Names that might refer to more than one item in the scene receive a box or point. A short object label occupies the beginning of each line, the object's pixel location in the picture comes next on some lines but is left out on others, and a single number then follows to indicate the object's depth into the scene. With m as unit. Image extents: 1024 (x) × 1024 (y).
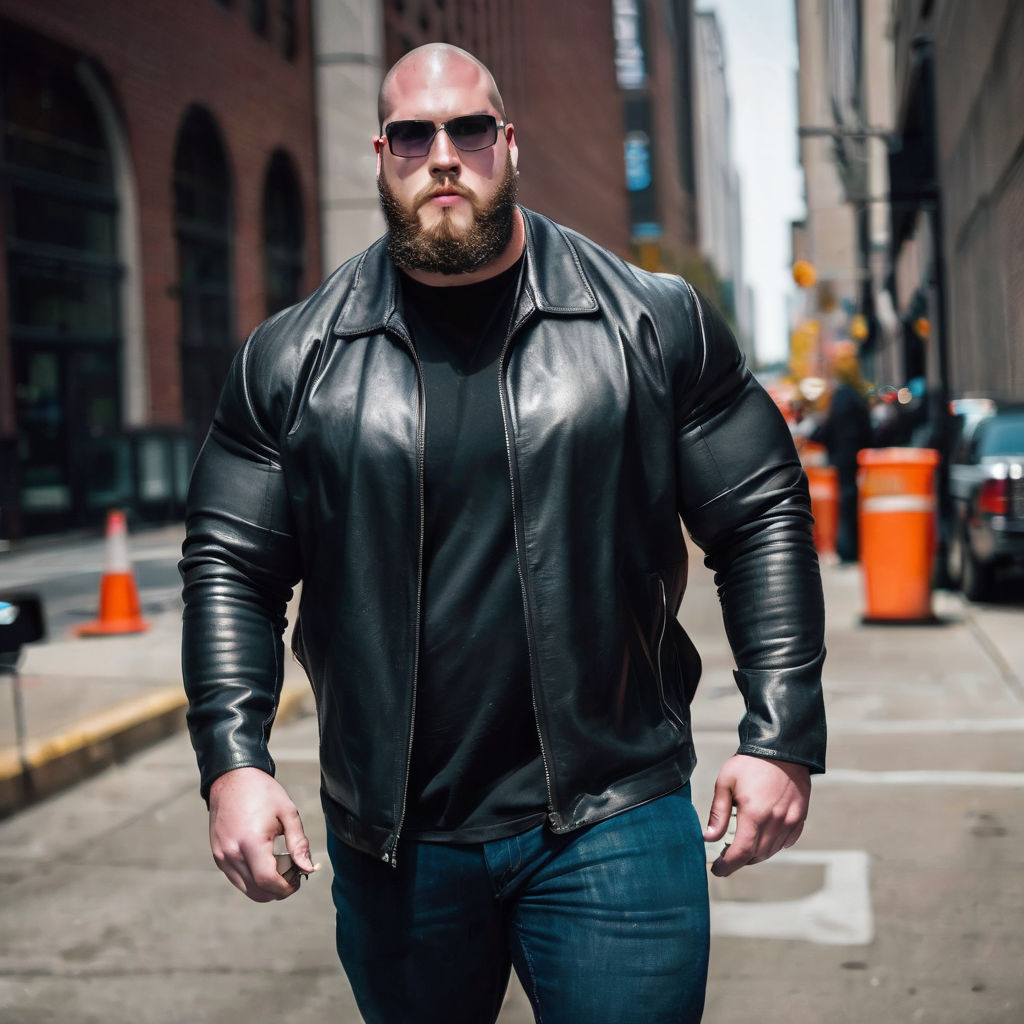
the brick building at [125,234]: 20.78
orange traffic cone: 11.25
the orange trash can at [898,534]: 11.72
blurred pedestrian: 15.54
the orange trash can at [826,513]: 18.30
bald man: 2.24
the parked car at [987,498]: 12.13
